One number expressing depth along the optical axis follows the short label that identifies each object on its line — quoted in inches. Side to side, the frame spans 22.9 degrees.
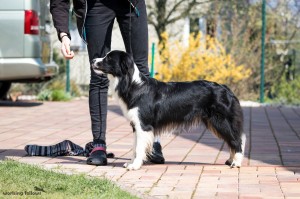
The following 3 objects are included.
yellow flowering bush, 544.4
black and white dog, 235.9
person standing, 249.8
